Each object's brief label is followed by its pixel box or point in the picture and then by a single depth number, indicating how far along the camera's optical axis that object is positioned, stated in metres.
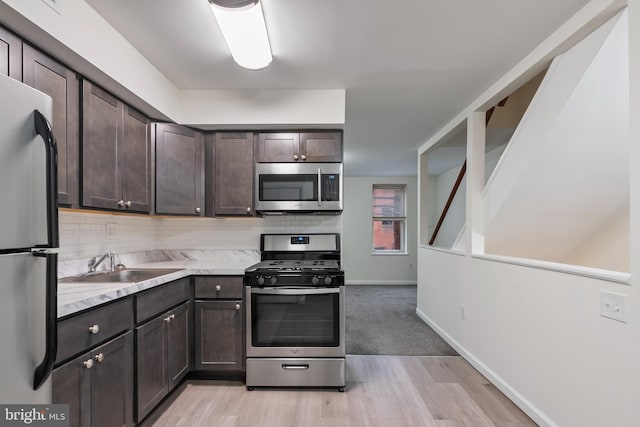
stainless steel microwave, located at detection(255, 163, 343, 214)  2.77
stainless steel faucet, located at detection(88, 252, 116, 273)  2.20
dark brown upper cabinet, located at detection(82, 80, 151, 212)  1.82
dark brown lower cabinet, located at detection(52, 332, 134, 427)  1.34
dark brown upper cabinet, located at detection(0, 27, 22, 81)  1.33
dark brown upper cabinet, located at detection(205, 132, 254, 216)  2.80
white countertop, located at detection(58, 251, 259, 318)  1.41
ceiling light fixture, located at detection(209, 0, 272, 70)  1.56
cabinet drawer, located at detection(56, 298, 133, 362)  1.32
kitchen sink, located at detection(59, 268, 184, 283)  1.99
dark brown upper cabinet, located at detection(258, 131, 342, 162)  2.80
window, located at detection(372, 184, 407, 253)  6.95
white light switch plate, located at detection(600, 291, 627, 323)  1.45
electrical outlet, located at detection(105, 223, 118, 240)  2.39
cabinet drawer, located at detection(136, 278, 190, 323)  1.85
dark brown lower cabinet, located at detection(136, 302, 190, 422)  1.86
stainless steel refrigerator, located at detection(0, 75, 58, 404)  0.92
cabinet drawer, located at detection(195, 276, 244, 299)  2.46
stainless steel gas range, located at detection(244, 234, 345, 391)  2.38
